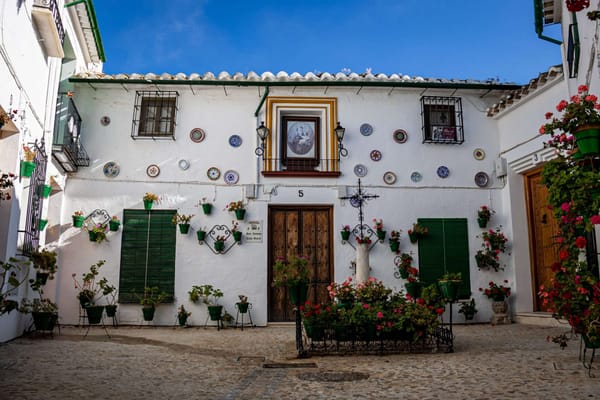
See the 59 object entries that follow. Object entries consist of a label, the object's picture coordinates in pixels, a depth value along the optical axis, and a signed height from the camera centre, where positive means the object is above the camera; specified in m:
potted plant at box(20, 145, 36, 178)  7.03 +1.61
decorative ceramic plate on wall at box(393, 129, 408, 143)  10.53 +2.99
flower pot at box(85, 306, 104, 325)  8.86 -0.48
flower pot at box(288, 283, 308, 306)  6.09 -0.08
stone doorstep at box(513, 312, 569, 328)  8.84 -0.57
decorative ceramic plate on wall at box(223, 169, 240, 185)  10.19 +2.08
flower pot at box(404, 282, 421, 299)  6.90 -0.05
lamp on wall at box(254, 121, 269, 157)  10.09 +2.86
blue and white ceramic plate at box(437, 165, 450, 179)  10.48 +2.25
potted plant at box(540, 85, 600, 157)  4.60 +1.43
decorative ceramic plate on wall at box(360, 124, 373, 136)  10.52 +3.10
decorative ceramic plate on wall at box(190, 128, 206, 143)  10.31 +2.91
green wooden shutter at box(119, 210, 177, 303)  9.77 +0.61
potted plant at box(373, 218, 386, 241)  10.04 +1.04
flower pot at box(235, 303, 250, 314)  9.59 -0.39
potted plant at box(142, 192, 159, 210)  9.91 +1.59
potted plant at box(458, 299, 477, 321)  9.84 -0.44
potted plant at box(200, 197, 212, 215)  9.92 +1.46
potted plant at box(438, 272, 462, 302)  6.12 -0.02
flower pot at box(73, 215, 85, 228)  9.76 +1.18
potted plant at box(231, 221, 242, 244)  9.84 +0.97
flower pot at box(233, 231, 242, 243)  9.84 +0.92
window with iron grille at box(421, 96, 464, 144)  10.59 +3.36
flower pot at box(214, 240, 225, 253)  9.81 +0.74
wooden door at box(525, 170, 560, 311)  9.71 +1.01
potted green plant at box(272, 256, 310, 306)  6.09 +0.10
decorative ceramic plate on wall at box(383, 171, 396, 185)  10.38 +2.11
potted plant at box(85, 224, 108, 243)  9.70 +0.95
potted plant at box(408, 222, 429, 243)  10.10 +1.02
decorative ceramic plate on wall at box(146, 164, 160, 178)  10.15 +2.18
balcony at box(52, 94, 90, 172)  8.78 +2.55
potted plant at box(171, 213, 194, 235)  9.84 +1.18
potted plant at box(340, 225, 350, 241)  9.98 +0.99
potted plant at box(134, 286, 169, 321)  9.45 -0.26
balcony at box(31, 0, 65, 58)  6.96 +3.52
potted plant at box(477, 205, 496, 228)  10.22 +1.35
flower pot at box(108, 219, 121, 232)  9.80 +1.11
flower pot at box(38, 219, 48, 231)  8.60 +1.00
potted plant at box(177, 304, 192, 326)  9.50 -0.55
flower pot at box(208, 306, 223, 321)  9.41 -0.47
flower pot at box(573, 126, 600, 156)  4.59 +1.28
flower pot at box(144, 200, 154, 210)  9.91 +1.51
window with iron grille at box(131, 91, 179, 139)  10.31 +3.35
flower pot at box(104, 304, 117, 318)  9.40 -0.44
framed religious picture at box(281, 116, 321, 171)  10.44 +2.85
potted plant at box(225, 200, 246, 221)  9.91 +1.44
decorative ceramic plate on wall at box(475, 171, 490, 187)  10.48 +2.11
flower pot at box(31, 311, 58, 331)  7.66 -0.51
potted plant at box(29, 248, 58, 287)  7.16 +0.31
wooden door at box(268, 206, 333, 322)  9.97 +0.80
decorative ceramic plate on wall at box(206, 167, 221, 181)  10.18 +2.15
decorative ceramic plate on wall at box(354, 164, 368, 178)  10.34 +2.25
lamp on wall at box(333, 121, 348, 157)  10.14 +2.87
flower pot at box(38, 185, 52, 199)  8.04 +1.46
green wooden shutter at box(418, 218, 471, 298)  10.14 +0.69
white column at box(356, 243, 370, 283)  7.75 +0.32
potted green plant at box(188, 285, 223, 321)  9.64 -0.18
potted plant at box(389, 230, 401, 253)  10.05 +0.85
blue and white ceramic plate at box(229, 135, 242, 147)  10.33 +2.80
